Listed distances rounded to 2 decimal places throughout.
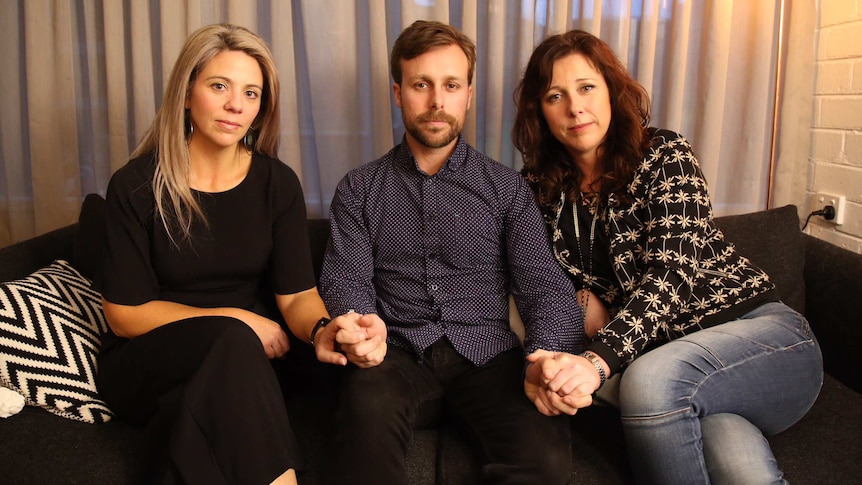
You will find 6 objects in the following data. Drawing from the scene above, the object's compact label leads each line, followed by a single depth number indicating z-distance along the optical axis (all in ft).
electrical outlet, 6.83
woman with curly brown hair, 4.58
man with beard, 5.31
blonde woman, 4.45
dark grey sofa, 4.64
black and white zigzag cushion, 4.89
